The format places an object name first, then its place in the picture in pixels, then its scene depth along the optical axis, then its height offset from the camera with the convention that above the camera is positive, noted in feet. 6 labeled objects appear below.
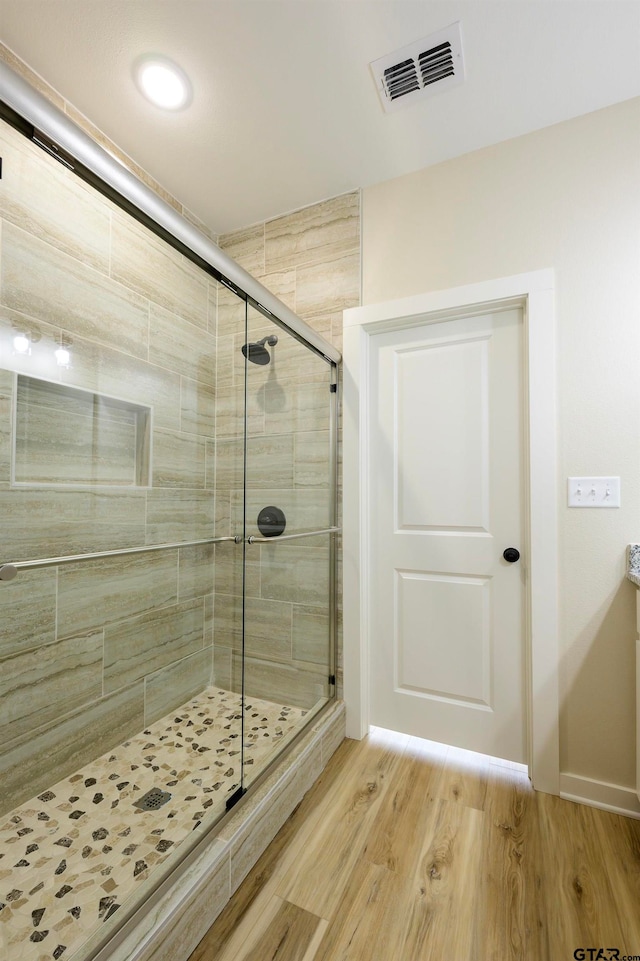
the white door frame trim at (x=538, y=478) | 5.17 +0.20
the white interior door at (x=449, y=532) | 5.74 -0.55
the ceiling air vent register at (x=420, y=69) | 4.56 +4.74
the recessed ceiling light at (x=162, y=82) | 4.82 +4.75
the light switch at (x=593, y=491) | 4.99 +0.03
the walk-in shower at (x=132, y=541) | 3.58 -0.55
